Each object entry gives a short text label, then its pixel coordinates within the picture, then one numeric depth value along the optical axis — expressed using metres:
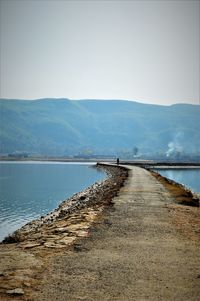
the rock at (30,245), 12.43
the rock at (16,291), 8.14
